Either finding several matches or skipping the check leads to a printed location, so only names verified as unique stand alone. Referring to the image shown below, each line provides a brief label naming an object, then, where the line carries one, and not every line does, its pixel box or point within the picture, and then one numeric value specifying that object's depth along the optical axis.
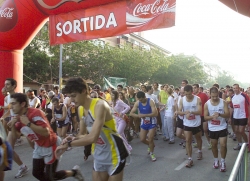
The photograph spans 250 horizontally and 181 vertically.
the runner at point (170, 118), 8.93
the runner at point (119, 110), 6.90
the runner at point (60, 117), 7.86
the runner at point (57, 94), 10.54
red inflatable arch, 7.83
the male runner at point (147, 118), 6.58
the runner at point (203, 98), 8.10
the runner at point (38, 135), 3.67
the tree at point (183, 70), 48.91
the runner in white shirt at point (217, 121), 5.64
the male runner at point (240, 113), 7.56
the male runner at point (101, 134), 2.88
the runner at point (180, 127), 7.61
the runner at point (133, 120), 10.16
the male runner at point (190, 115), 6.15
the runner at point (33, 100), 8.57
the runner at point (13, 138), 5.31
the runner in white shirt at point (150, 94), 9.57
